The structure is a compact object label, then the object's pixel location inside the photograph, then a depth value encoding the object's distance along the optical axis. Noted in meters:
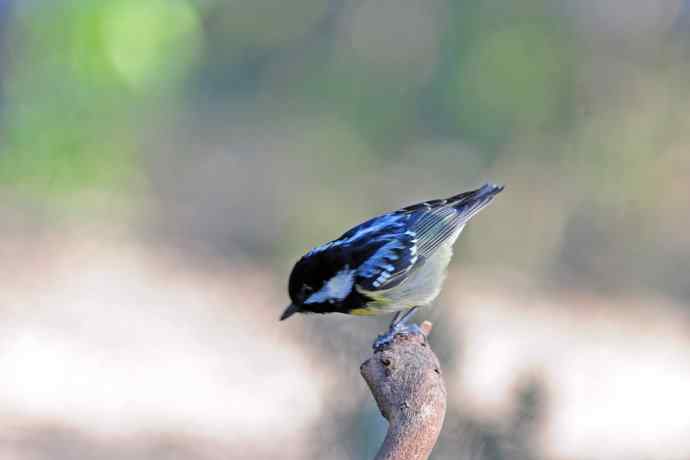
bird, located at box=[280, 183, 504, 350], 7.33
